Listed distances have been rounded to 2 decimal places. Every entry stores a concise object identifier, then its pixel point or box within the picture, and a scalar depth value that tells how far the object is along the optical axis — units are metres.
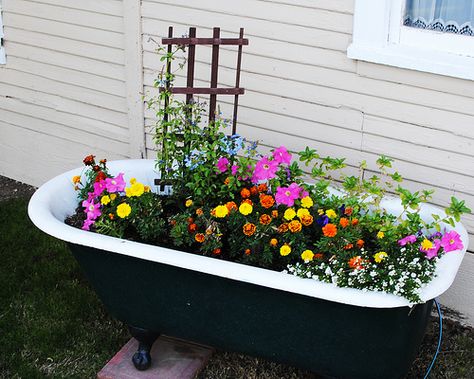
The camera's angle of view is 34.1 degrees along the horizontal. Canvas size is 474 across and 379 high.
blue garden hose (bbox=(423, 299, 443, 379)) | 2.84
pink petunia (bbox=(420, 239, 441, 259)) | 2.50
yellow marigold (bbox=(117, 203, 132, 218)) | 2.78
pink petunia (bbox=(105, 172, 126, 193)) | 2.90
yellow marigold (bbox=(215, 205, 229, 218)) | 2.69
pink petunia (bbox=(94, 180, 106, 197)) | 2.92
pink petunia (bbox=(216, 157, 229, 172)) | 2.85
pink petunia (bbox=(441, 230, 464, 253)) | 2.51
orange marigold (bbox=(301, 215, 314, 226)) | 2.65
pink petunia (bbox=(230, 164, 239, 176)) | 2.85
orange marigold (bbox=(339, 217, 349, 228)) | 2.61
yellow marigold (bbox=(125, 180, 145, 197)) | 2.83
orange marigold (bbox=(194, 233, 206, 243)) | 2.69
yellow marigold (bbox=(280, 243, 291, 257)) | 2.58
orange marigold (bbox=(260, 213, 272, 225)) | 2.66
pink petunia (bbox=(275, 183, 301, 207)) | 2.73
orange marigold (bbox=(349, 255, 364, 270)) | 2.42
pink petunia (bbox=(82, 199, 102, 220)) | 2.86
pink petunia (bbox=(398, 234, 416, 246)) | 2.55
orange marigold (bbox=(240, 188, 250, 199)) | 2.80
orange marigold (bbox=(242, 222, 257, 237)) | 2.64
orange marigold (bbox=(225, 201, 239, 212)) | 2.74
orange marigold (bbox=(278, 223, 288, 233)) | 2.66
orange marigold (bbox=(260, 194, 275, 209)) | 2.71
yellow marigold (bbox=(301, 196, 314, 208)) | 2.71
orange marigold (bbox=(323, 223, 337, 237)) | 2.56
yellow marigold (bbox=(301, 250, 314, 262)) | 2.53
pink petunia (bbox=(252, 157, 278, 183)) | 2.83
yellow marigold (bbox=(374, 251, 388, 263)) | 2.48
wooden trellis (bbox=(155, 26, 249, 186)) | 2.84
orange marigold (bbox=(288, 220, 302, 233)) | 2.63
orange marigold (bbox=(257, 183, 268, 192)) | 2.86
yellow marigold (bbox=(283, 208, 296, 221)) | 2.65
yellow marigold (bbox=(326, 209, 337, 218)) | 2.69
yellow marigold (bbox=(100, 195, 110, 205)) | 2.86
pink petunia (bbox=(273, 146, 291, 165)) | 2.87
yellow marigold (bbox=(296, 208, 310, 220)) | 2.66
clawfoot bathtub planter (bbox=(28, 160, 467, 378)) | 2.37
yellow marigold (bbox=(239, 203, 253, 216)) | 2.68
